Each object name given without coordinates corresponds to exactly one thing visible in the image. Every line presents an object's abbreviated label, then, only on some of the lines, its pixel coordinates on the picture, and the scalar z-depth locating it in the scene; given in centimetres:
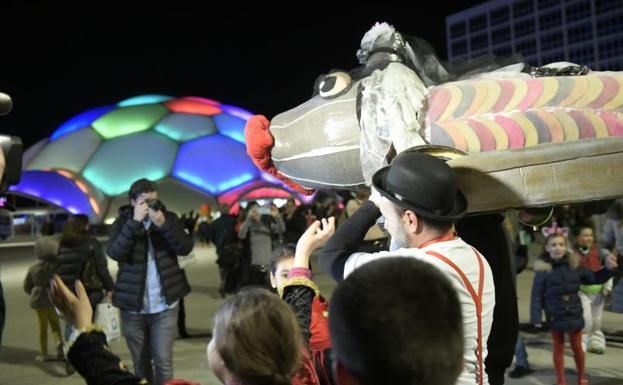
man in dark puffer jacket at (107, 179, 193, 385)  400
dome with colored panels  2372
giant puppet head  213
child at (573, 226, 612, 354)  541
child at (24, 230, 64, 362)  622
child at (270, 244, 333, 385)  227
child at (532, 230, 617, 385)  467
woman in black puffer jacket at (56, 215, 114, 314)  554
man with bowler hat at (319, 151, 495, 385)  186
